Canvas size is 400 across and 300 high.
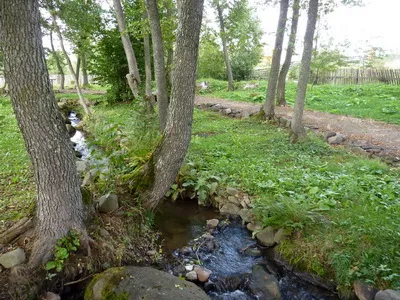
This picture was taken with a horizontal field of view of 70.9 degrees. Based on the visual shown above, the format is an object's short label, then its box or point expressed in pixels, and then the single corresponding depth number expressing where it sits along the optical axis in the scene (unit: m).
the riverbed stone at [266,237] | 4.05
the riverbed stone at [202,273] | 3.48
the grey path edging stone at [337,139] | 7.02
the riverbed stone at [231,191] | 5.05
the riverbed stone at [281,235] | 3.87
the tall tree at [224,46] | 15.37
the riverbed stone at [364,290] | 2.91
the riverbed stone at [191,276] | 3.45
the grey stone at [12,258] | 2.83
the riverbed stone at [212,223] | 4.64
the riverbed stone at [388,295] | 2.68
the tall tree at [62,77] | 19.52
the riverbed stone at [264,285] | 3.25
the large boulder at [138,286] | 2.74
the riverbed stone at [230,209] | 4.86
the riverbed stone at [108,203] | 3.79
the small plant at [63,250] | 2.91
